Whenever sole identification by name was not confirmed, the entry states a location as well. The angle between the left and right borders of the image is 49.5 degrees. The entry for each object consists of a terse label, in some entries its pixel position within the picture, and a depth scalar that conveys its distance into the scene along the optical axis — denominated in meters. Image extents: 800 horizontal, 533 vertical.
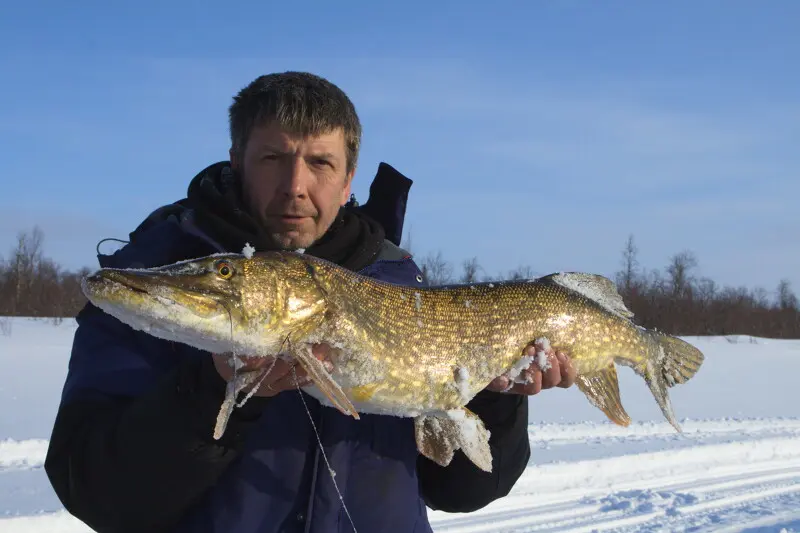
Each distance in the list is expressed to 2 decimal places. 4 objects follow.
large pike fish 0.86
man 0.87
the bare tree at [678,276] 34.72
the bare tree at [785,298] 39.99
